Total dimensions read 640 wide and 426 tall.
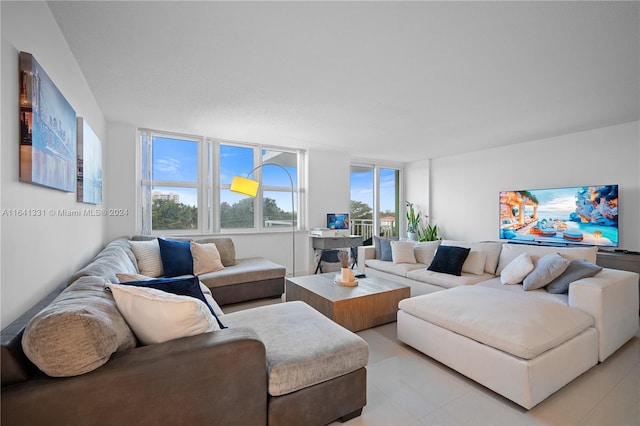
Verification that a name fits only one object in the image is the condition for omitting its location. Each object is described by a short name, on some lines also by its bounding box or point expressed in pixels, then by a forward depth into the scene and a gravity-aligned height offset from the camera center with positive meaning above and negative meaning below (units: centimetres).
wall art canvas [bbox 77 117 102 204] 225 +44
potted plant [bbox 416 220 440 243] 602 -44
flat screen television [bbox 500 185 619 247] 380 -3
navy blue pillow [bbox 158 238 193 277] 331 -52
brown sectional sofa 94 -64
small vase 309 -68
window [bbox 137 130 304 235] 422 +45
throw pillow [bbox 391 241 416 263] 402 -55
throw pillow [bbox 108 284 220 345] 126 -45
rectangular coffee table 261 -84
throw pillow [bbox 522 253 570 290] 259 -54
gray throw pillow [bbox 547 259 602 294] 244 -53
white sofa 166 -79
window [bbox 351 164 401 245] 661 +28
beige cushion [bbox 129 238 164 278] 320 -50
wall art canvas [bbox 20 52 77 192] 129 +44
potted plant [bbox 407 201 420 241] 634 -22
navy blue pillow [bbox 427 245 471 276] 338 -56
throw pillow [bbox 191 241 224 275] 350 -56
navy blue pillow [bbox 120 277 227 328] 155 -41
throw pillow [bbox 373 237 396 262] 424 -53
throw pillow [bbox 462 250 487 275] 338 -59
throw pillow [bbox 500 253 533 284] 284 -57
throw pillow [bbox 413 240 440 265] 402 -54
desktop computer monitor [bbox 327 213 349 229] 553 -13
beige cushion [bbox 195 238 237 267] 396 -49
